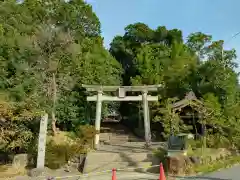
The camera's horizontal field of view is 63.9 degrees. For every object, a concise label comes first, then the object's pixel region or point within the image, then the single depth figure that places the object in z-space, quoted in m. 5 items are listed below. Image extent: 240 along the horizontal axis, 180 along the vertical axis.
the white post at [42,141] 9.44
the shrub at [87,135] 12.54
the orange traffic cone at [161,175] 5.83
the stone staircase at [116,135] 16.37
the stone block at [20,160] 10.29
